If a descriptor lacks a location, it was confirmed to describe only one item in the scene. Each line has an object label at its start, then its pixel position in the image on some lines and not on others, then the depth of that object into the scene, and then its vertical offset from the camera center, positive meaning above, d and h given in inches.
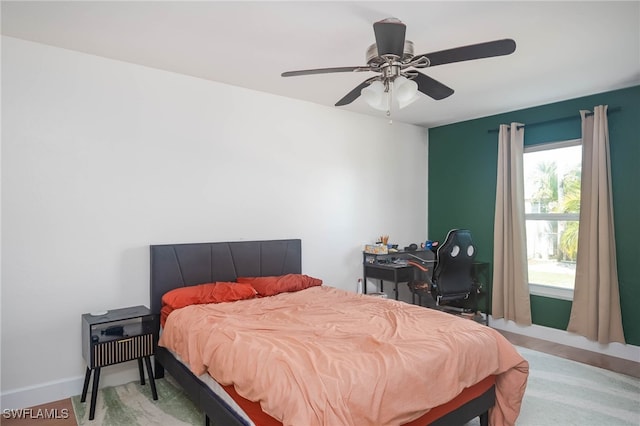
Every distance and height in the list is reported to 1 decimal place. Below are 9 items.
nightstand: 100.3 -34.4
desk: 165.9 -22.7
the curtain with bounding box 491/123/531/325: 170.1 -8.3
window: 162.9 +2.1
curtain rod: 145.3 +42.1
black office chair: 154.2 -22.0
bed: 67.3 -29.6
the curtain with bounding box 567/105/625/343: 143.9 -9.5
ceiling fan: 76.6 +34.6
